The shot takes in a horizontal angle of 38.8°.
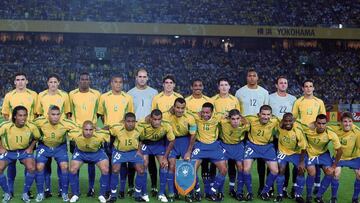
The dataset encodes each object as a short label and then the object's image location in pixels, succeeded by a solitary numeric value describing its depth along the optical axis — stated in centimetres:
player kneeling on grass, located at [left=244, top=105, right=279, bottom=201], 752
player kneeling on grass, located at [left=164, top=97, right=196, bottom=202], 744
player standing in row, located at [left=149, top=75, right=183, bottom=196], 782
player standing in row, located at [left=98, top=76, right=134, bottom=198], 775
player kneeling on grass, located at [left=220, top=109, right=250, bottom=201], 762
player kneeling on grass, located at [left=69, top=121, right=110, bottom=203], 730
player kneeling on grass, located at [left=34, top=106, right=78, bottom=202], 728
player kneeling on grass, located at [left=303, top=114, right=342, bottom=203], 740
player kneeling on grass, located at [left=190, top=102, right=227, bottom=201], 750
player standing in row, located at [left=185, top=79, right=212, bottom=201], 769
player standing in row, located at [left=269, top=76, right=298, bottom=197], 796
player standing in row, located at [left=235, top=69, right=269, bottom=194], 797
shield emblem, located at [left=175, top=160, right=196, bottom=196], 739
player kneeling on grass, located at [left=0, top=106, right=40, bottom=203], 720
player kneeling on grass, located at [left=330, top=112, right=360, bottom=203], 745
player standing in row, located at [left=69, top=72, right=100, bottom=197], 774
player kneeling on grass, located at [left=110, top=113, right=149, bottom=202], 734
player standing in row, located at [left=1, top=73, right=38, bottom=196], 788
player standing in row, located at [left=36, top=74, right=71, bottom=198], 781
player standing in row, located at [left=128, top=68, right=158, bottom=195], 789
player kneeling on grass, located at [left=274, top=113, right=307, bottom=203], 743
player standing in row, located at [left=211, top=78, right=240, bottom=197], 786
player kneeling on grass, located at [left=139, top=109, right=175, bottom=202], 734
